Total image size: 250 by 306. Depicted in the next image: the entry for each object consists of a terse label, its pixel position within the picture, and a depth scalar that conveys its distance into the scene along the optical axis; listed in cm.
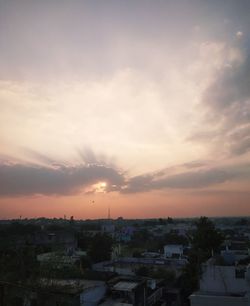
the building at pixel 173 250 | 3217
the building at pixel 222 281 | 1317
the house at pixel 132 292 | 1522
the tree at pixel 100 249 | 2632
